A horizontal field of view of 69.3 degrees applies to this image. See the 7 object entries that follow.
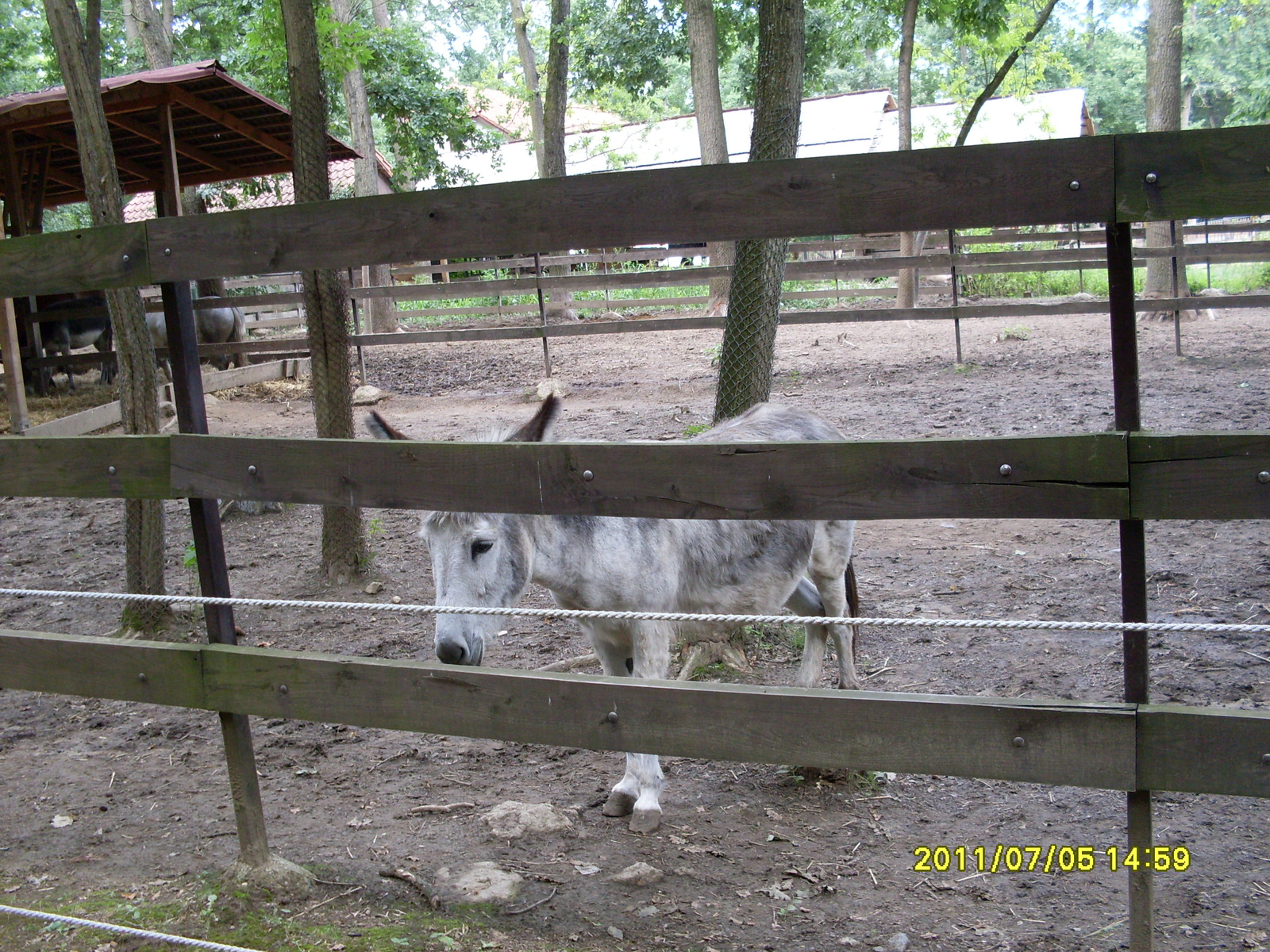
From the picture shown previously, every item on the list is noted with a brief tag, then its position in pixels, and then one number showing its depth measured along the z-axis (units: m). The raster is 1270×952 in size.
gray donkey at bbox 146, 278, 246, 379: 14.64
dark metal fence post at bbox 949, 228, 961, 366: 11.63
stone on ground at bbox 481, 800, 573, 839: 3.46
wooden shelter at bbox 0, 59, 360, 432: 9.92
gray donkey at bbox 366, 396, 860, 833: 3.28
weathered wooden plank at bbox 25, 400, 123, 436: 9.43
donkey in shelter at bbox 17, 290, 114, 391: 13.38
